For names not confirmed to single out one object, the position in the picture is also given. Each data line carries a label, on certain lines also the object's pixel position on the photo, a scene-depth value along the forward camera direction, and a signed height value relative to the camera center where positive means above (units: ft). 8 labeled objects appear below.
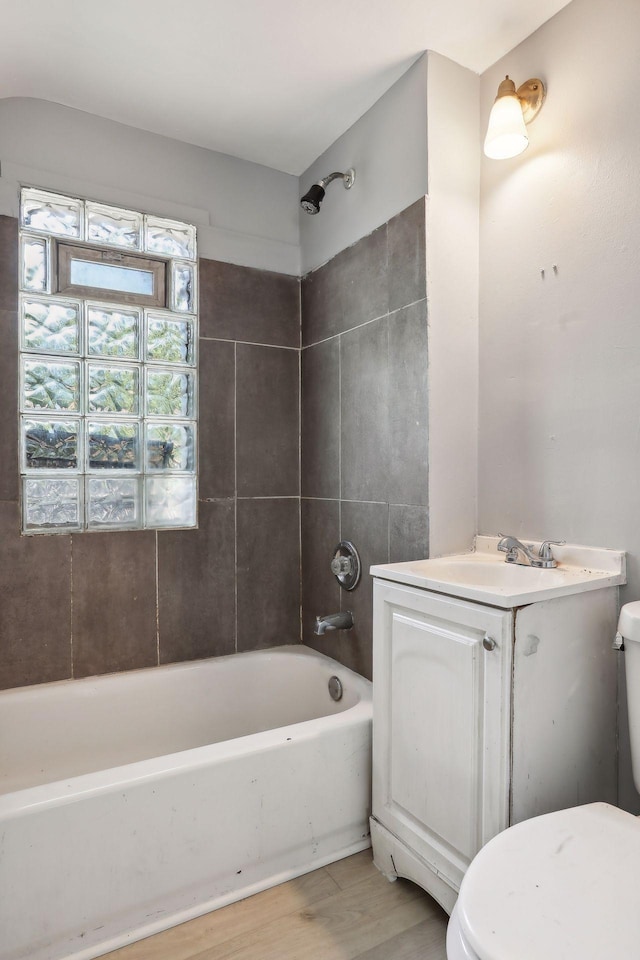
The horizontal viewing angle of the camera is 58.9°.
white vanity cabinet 4.04 -1.94
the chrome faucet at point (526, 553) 5.11 -0.81
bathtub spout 6.68 -1.88
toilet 2.57 -2.16
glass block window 6.55 +1.21
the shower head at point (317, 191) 6.93 +3.37
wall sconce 5.20 +3.23
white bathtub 4.24 -3.03
